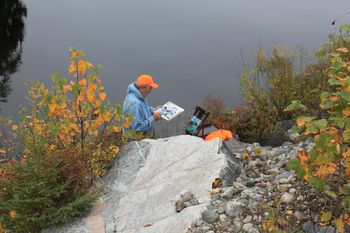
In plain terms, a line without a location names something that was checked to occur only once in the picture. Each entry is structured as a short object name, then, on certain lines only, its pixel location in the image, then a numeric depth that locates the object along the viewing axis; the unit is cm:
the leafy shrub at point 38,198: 519
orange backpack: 737
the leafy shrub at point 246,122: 838
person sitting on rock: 722
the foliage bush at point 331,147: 329
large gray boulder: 489
